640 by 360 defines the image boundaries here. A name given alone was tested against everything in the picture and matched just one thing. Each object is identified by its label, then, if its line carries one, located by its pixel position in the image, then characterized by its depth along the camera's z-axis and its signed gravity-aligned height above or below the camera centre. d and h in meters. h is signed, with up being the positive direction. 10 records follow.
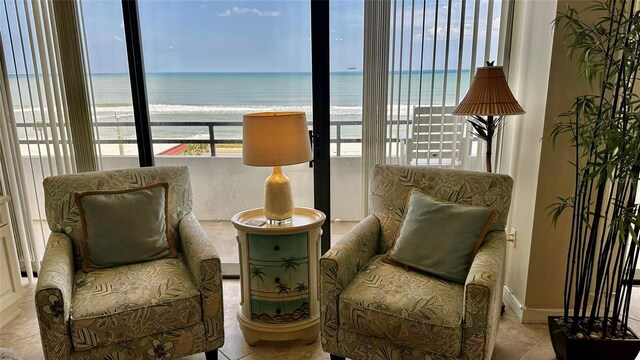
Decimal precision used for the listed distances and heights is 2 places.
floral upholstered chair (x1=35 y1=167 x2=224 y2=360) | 1.61 -0.82
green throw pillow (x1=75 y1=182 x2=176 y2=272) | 1.99 -0.63
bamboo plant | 1.47 -0.23
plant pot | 1.76 -1.09
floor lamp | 1.96 -0.01
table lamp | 1.94 -0.21
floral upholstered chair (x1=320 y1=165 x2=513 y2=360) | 1.56 -0.82
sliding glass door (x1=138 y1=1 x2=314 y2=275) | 2.58 +0.10
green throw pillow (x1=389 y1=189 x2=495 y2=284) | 1.83 -0.64
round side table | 2.01 -0.90
